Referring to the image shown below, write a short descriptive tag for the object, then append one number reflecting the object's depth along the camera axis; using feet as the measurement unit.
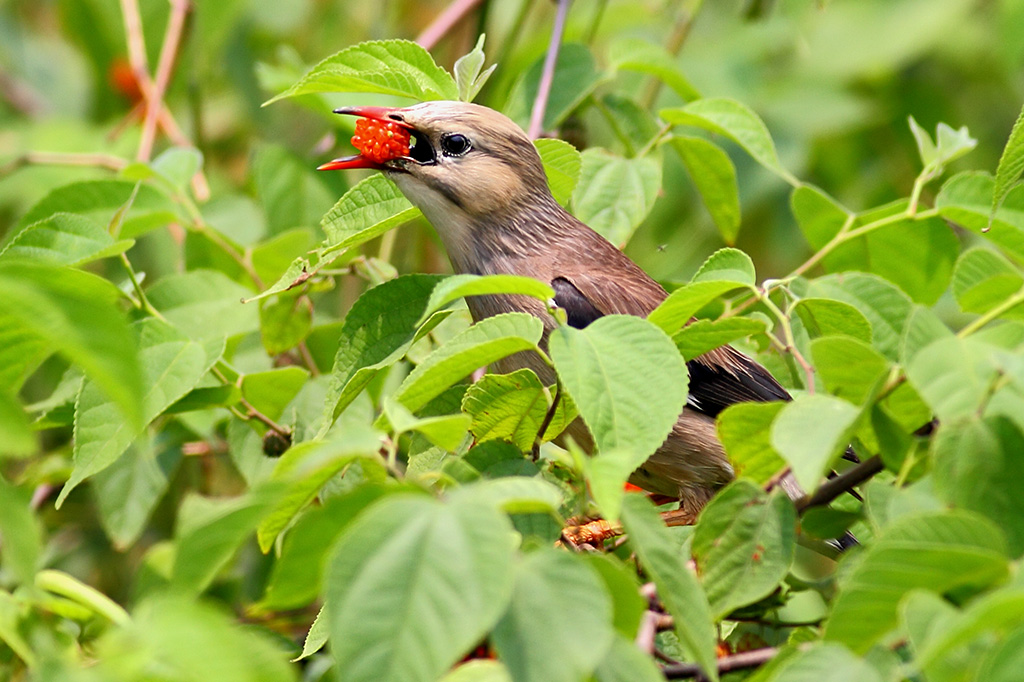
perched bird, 13.21
